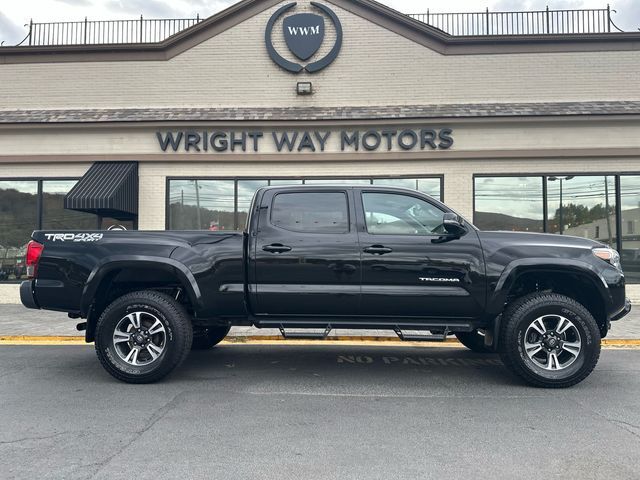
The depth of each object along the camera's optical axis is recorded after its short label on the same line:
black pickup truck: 4.87
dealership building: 11.42
